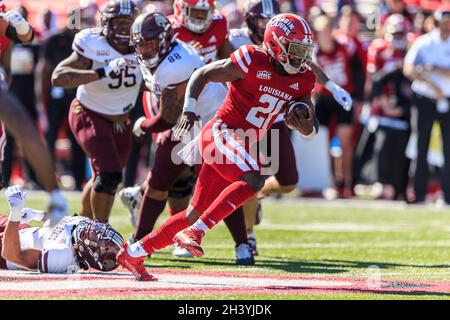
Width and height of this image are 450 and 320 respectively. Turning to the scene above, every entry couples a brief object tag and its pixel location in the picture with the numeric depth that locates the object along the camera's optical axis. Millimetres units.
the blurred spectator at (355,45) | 14766
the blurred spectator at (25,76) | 14883
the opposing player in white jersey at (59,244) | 7164
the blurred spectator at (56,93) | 14336
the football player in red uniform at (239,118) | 6895
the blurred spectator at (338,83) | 14367
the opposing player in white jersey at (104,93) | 8469
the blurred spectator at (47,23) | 14805
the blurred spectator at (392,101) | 14297
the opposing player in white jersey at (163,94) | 7902
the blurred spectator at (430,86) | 13422
